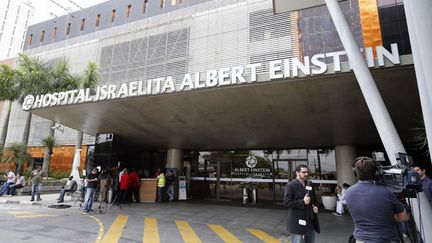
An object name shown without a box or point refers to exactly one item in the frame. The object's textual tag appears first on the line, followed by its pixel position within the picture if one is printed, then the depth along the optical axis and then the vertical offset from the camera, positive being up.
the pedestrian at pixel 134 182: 13.23 -0.29
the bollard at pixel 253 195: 15.21 -1.00
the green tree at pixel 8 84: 21.31 +7.03
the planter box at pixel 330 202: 12.69 -1.13
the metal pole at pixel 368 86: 4.69 +1.66
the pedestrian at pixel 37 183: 13.46 -0.39
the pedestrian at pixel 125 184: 12.73 -0.38
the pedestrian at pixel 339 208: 11.06 -1.24
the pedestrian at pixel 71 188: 12.79 -0.59
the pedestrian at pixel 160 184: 14.34 -0.41
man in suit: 4.04 -0.53
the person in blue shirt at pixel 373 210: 2.56 -0.30
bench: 16.81 -0.97
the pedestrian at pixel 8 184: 15.65 -0.53
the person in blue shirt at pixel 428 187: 5.50 -0.17
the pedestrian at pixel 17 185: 16.19 -0.60
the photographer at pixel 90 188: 10.46 -0.48
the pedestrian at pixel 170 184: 15.53 -0.44
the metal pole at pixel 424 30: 2.66 +1.45
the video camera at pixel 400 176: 2.86 +0.03
